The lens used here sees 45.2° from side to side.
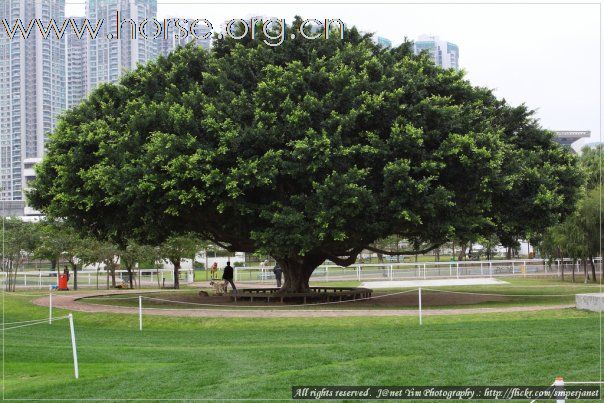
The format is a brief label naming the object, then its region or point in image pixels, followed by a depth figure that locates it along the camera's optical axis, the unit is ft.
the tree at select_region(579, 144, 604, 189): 157.97
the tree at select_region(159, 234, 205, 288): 139.64
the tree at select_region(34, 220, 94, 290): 137.28
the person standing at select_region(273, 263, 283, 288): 129.90
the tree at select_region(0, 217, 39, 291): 147.23
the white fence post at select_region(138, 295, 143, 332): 71.40
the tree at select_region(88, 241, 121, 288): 137.18
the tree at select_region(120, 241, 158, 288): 139.74
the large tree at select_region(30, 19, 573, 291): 79.25
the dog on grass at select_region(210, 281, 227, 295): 109.09
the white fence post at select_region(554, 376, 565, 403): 22.63
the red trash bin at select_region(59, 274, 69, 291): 137.49
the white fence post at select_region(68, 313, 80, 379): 41.10
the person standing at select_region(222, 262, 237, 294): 104.12
